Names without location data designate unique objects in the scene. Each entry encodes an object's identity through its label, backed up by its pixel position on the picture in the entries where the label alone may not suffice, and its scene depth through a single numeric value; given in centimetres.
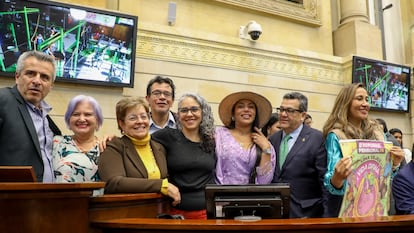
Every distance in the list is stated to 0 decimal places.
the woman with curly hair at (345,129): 212
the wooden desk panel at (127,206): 165
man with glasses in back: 311
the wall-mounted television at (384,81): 672
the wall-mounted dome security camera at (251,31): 601
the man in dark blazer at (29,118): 201
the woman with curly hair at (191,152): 233
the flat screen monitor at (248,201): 176
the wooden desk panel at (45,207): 141
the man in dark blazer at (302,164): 254
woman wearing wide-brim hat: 253
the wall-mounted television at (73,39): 431
